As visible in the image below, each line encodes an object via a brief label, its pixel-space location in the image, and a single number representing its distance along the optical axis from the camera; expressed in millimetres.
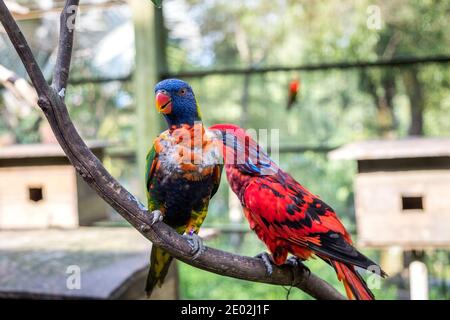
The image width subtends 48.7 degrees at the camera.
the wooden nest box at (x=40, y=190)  2018
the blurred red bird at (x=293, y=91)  2316
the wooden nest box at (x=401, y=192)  1721
